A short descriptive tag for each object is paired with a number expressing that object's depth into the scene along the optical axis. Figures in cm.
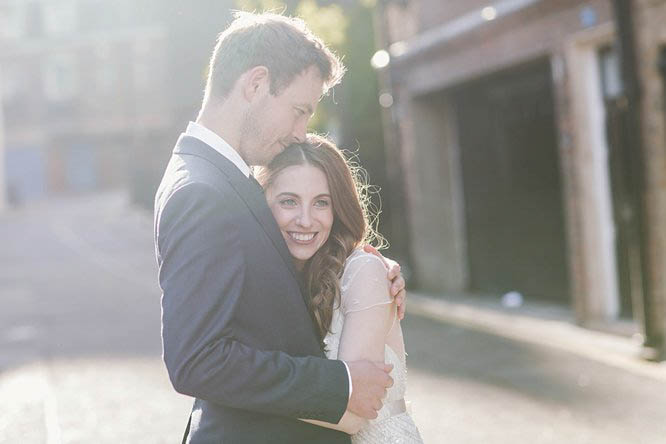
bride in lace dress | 248
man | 210
